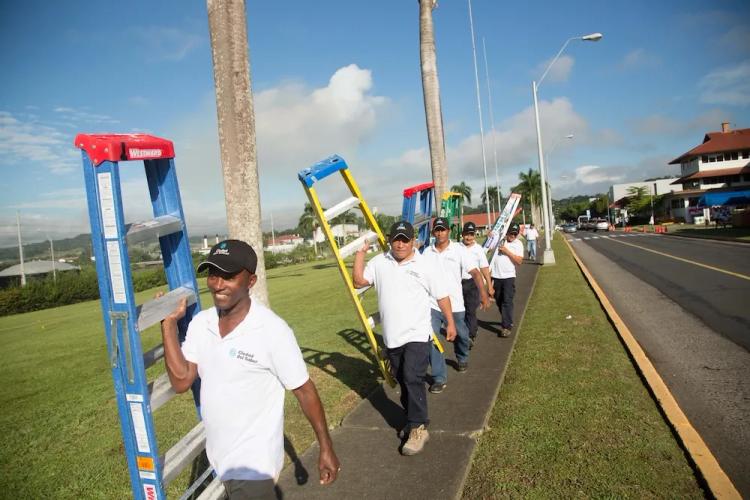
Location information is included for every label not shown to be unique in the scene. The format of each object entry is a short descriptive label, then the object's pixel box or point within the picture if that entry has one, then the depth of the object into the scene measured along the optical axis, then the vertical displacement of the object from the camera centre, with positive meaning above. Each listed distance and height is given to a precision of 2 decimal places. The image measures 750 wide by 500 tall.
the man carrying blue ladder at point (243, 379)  2.25 -0.62
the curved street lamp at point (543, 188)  19.56 +1.50
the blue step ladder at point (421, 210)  6.56 +0.34
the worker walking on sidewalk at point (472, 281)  7.05 -0.80
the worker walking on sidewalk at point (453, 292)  5.43 -0.82
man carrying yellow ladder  4.09 -0.67
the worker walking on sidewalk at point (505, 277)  7.88 -0.89
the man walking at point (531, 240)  21.66 -0.83
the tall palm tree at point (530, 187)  82.62 +6.37
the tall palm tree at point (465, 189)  86.74 +7.39
